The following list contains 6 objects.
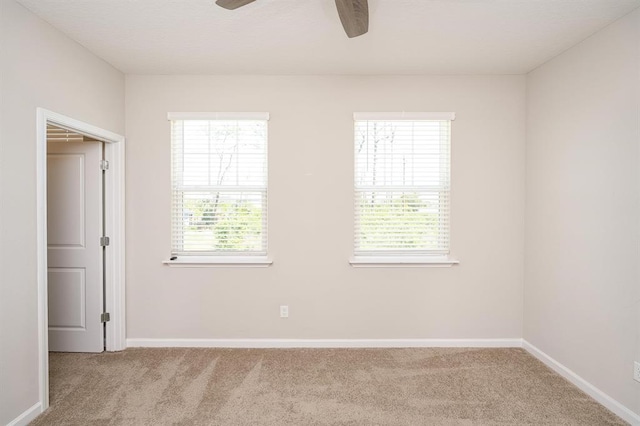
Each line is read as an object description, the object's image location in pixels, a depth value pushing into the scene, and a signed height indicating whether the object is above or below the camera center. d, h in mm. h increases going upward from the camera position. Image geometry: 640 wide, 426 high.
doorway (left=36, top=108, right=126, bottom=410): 3078 -326
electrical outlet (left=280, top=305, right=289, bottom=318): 3295 -990
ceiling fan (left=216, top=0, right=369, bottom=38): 1732 +1088
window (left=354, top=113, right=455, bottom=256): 3293 +239
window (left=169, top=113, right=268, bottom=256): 3287 +258
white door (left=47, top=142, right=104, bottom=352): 3074 -325
